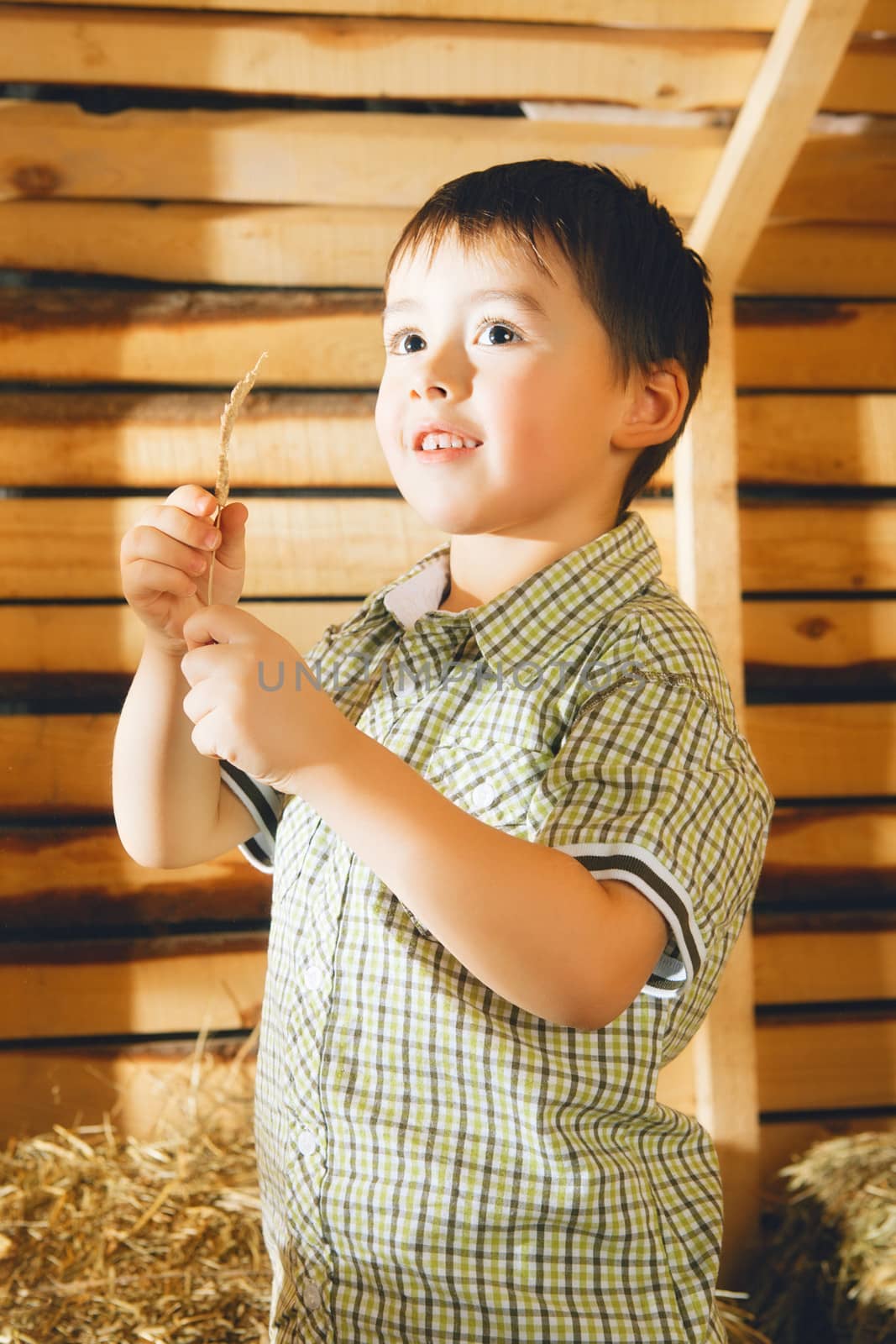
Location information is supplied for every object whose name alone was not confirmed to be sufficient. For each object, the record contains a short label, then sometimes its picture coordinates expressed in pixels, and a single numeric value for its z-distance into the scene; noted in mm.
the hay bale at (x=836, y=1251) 1589
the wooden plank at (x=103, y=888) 1815
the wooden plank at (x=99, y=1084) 1823
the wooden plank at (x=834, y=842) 1987
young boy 838
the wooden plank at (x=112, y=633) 1807
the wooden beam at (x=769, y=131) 1521
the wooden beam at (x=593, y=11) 1574
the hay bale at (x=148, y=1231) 1432
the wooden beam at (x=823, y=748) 1979
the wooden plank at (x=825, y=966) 2002
